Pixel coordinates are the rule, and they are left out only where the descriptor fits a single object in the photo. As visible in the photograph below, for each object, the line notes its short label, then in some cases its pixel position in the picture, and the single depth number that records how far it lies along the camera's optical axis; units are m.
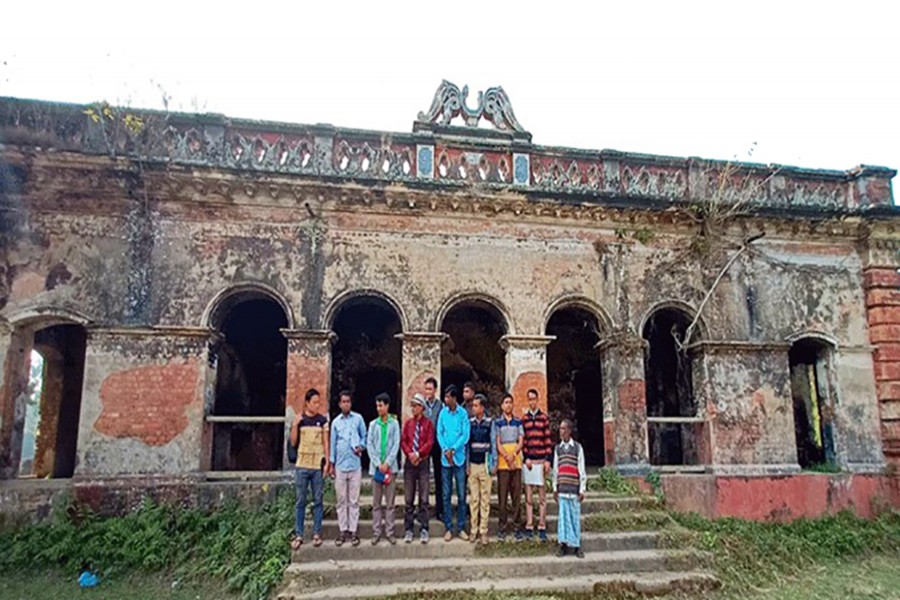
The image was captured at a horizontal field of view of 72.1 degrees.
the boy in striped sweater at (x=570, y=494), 7.26
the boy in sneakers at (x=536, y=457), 7.50
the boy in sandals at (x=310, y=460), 7.16
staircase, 6.55
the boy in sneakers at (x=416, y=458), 7.29
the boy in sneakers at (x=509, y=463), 7.55
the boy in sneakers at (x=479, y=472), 7.41
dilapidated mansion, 8.92
